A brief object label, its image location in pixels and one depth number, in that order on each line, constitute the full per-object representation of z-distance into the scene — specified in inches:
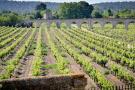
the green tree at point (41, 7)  6053.2
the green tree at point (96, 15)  4862.0
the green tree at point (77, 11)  4953.7
